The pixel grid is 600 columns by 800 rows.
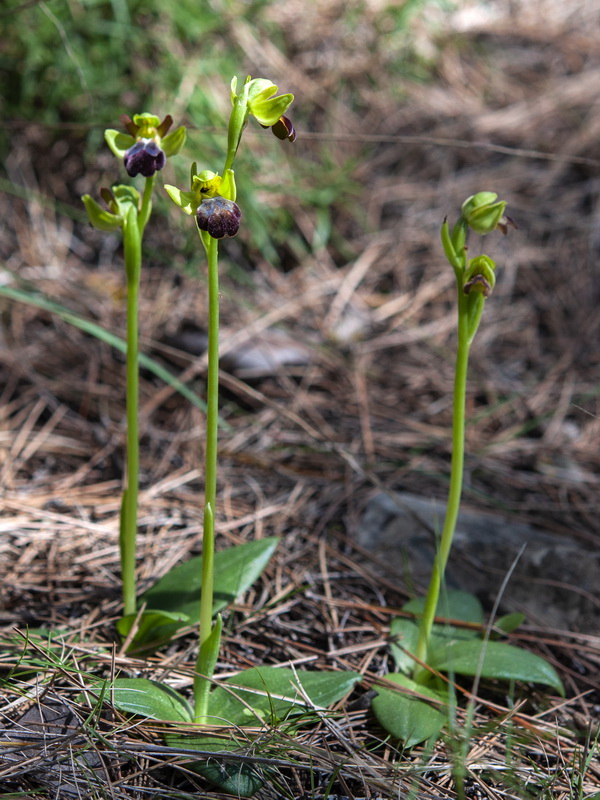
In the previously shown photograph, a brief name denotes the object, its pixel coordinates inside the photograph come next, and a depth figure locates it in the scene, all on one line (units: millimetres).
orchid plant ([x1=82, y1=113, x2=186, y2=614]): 818
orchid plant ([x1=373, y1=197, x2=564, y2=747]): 816
